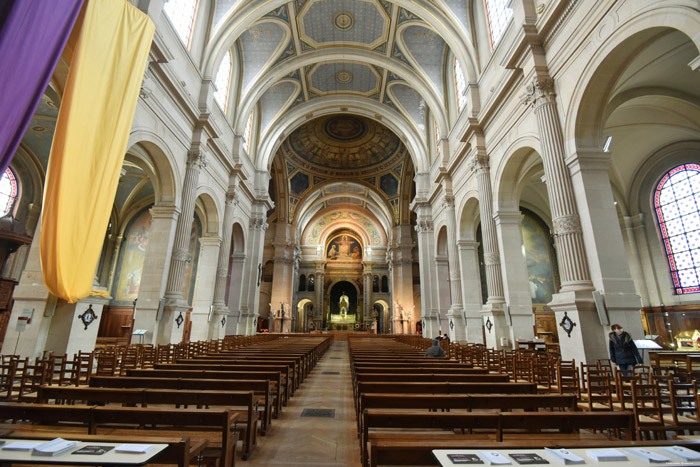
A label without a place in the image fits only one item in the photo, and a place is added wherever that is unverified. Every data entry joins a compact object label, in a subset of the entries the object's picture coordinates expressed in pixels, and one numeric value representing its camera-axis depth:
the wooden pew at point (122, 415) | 2.03
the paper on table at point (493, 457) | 1.47
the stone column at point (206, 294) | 12.53
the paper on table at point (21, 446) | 1.48
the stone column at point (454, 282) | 12.48
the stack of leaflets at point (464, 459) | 1.49
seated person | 6.83
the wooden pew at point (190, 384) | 3.25
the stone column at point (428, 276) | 16.33
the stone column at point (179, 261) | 9.48
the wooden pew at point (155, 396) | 2.62
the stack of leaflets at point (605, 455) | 1.49
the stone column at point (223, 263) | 13.47
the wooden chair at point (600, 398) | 3.52
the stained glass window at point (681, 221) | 11.97
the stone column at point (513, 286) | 8.87
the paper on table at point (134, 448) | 1.49
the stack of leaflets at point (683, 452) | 1.48
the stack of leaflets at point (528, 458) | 1.49
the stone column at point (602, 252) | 5.68
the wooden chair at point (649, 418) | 2.99
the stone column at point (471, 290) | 11.66
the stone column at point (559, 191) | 6.29
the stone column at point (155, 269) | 9.09
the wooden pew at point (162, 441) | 1.58
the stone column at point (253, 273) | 16.52
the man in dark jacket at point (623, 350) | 4.82
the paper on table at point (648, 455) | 1.46
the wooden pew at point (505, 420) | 2.04
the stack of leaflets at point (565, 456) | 1.48
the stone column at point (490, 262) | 9.41
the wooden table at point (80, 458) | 1.36
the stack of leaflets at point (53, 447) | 1.41
